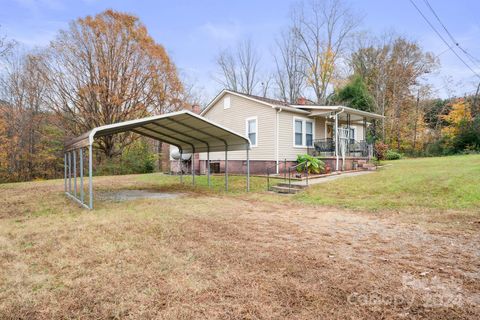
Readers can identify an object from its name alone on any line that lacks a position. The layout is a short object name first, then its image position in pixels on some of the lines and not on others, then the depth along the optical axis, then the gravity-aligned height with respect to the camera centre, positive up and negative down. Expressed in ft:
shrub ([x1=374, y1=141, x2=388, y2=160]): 53.88 +1.61
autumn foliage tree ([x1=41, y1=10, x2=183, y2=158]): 60.39 +20.17
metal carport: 26.71 +3.30
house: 46.50 +4.70
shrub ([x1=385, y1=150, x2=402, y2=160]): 69.56 +0.51
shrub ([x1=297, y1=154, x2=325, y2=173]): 42.71 -0.80
